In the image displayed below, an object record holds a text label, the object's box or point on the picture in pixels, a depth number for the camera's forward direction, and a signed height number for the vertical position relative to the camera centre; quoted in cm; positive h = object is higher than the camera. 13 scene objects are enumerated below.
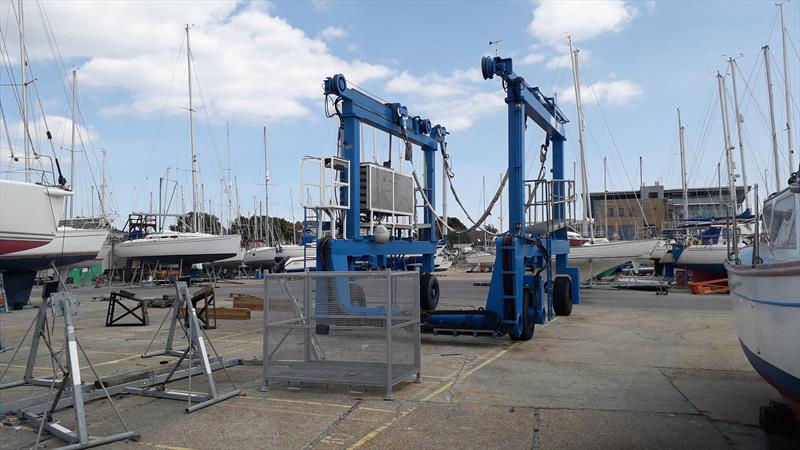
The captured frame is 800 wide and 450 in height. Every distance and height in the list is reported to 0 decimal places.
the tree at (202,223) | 5384 +293
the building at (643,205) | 7731 +531
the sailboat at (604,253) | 2869 -32
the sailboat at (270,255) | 5069 -30
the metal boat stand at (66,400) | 593 -149
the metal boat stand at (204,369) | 745 -151
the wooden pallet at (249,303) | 2034 -172
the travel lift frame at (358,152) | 1279 +214
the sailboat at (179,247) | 3969 +35
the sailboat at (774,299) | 466 -47
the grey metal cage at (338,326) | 836 -103
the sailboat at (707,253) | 2945 -37
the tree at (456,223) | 10394 +444
